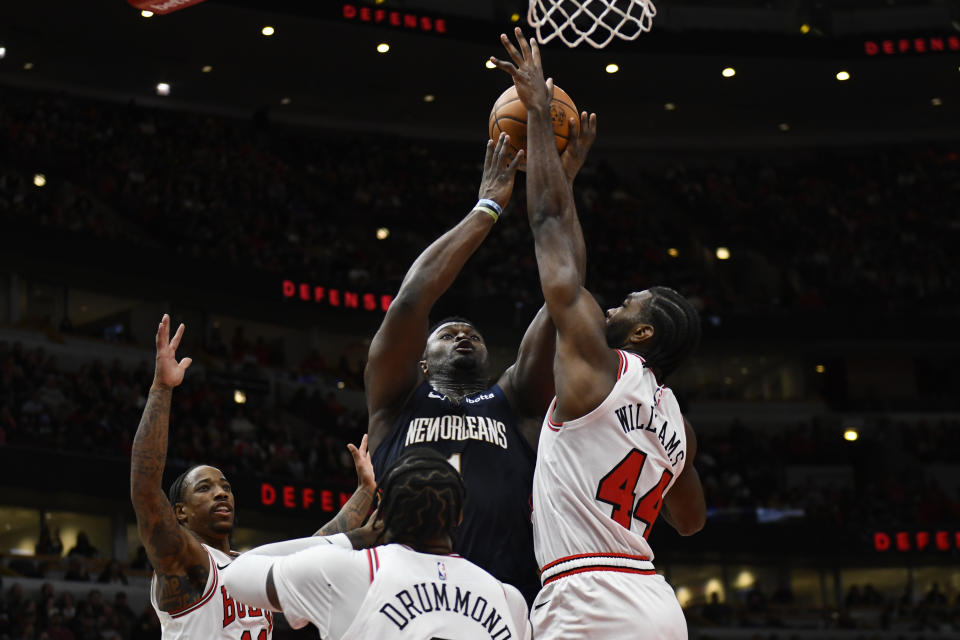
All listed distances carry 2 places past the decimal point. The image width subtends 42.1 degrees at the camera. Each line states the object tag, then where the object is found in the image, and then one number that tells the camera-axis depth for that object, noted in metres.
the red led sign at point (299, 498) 21.80
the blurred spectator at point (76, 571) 19.06
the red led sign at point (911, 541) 25.41
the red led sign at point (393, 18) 28.03
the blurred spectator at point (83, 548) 20.08
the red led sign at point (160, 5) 10.24
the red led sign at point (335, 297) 27.14
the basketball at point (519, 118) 5.93
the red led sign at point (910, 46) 30.38
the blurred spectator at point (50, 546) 20.44
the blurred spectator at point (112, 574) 19.19
